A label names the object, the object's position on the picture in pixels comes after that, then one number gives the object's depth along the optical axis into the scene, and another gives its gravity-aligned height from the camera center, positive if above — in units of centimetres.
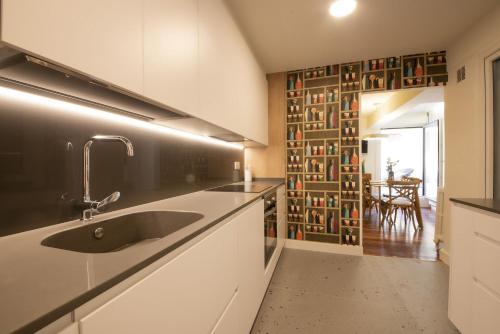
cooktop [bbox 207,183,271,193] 188 -23
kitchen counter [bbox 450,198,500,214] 112 -24
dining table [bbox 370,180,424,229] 360 -75
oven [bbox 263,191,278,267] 187 -60
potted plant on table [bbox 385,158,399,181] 453 +1
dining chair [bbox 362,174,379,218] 424 -61
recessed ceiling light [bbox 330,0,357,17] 169 +131
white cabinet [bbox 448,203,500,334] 111 -63
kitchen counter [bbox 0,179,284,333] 33 -23
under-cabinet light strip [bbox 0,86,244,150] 75 +26
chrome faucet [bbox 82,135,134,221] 87 -4
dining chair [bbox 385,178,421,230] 359 -57
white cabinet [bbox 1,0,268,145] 52 +43
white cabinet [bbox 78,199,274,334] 48 -43
